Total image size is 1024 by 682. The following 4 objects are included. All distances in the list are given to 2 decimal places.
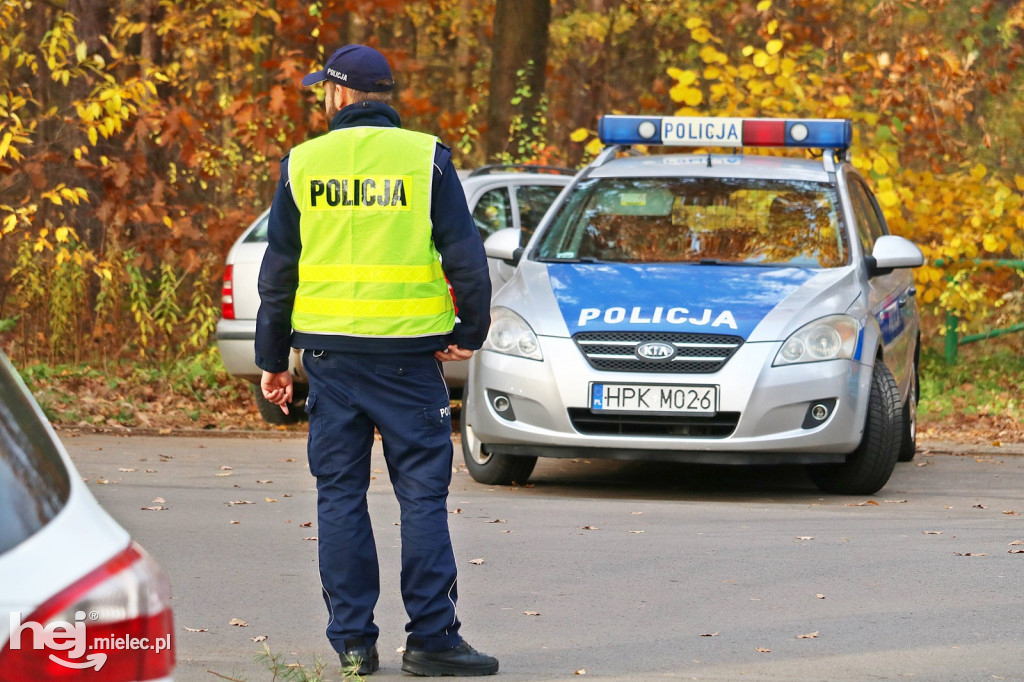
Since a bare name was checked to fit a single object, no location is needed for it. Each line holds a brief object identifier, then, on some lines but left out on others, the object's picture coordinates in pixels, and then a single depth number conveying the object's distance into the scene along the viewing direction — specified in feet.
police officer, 29.48
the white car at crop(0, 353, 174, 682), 13.47
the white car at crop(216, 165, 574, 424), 66.80
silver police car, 49.52
